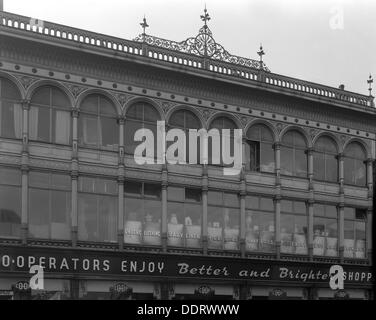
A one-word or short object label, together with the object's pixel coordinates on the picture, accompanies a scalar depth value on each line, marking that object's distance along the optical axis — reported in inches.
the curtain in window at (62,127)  1047.0
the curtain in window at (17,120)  1012.3
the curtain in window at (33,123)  1023.6
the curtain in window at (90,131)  1071.2
